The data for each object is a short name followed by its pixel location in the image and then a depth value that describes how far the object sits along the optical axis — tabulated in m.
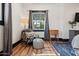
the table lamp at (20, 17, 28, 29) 2.25
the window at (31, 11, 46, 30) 2.38
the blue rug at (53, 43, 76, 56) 1.54
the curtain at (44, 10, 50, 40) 2.46
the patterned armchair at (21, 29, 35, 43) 2.17
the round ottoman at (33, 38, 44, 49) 1.86
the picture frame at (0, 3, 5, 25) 1.39
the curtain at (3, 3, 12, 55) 1.37
